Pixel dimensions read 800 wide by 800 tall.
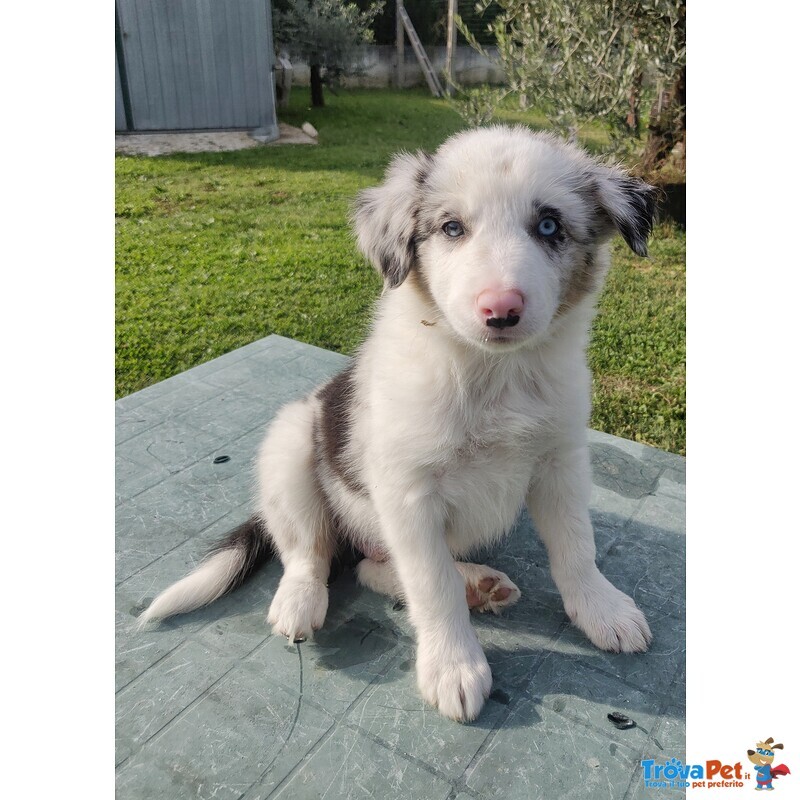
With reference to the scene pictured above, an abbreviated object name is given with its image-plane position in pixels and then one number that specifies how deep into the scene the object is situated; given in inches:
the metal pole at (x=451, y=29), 341.7
